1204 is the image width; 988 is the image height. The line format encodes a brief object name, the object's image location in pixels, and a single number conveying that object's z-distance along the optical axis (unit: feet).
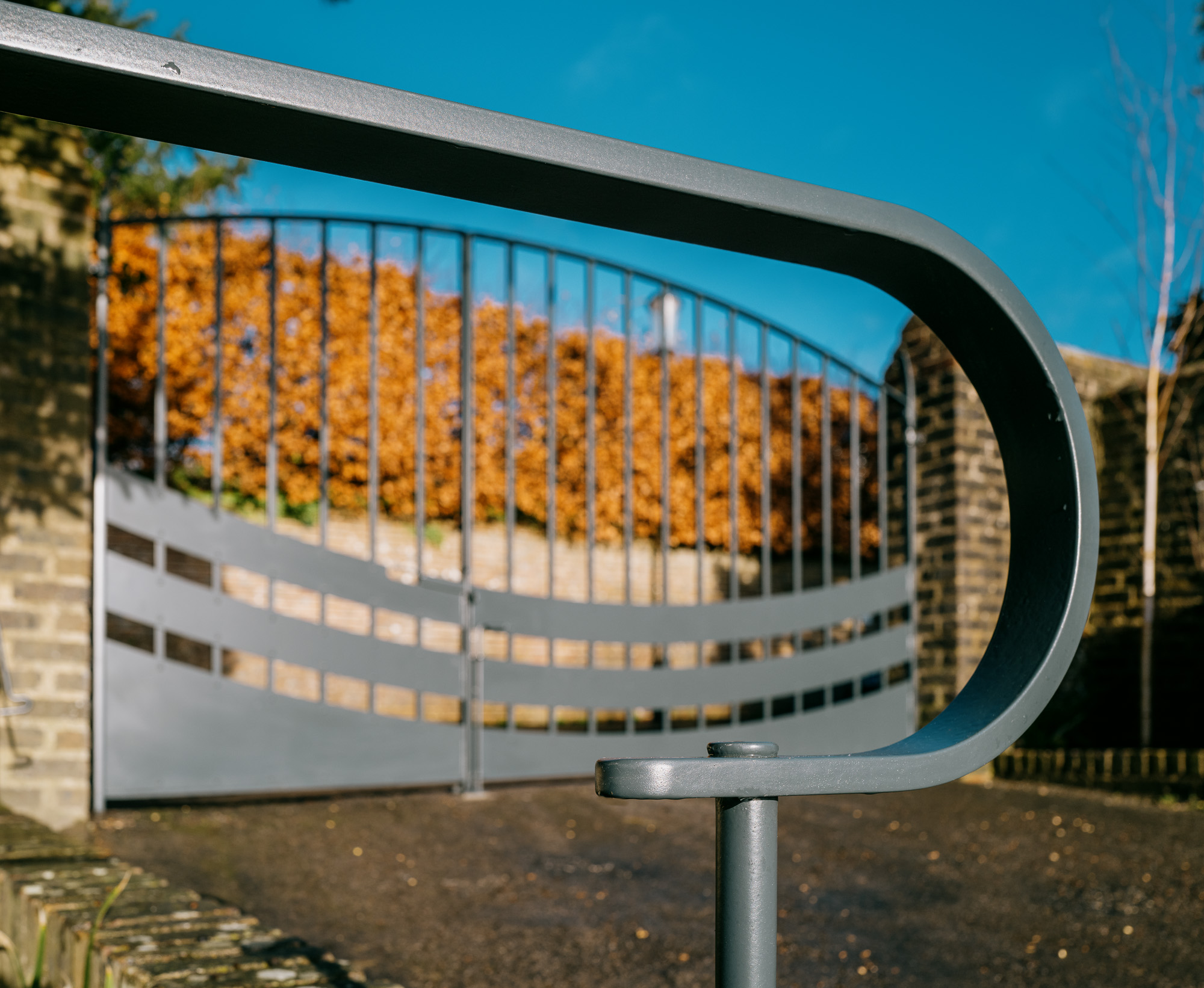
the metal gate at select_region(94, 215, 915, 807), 13.47
